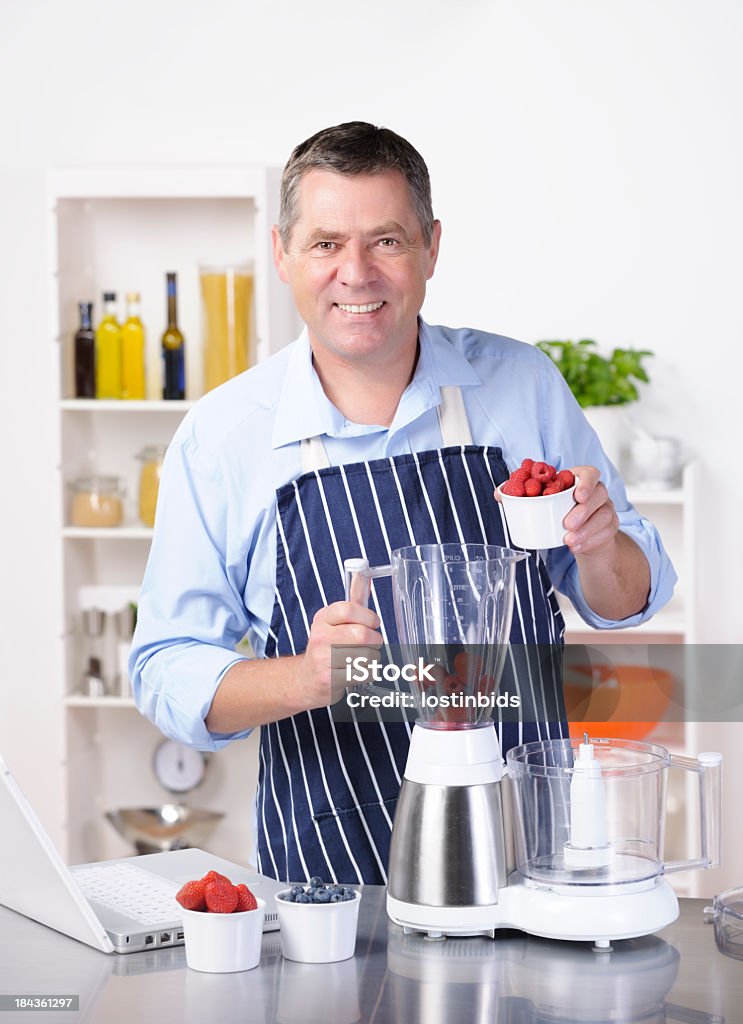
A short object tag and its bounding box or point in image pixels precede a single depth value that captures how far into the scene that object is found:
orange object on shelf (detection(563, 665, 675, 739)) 3.22
